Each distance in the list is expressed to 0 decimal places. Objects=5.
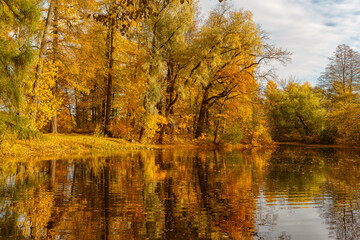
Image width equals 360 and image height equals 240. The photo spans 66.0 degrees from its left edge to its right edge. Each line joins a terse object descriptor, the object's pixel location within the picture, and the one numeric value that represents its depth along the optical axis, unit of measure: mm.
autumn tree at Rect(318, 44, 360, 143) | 29805
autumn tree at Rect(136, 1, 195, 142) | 22328
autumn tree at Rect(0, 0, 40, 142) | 7887
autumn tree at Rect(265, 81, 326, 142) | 37000
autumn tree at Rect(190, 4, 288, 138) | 24906
